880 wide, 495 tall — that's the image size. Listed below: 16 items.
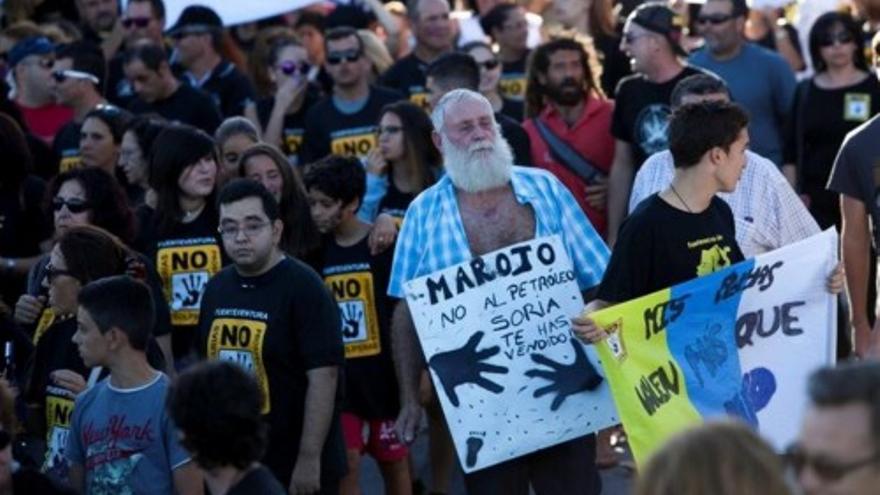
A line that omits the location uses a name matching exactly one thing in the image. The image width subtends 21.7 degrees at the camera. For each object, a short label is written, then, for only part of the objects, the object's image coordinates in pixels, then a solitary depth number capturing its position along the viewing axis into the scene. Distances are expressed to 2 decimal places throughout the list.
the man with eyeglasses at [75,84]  12.70
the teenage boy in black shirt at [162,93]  13.28
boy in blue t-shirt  7.48
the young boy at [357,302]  9.81
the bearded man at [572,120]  11.84
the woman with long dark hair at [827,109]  12.20
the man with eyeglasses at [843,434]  4.39
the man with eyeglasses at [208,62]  14.72
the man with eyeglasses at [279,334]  8.20
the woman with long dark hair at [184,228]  9.86
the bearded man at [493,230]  8.46
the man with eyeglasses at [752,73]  12.40
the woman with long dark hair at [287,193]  9.61
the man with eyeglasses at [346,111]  12.81
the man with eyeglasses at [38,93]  14.29
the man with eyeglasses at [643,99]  11.56
